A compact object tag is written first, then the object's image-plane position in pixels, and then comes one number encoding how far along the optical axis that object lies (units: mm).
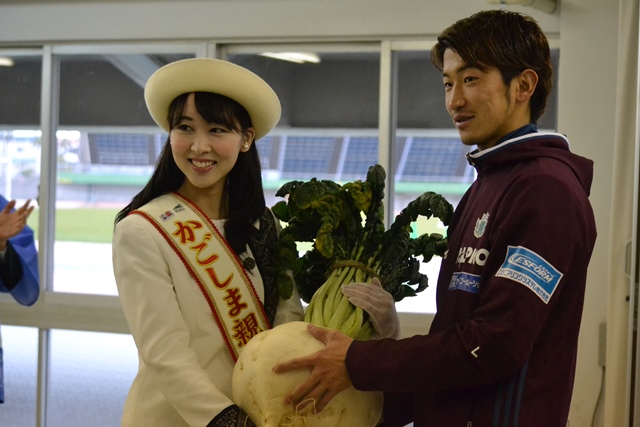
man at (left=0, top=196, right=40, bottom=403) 3592
